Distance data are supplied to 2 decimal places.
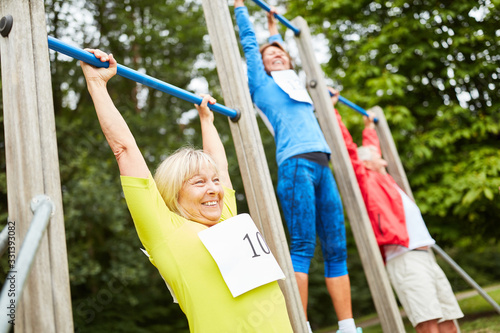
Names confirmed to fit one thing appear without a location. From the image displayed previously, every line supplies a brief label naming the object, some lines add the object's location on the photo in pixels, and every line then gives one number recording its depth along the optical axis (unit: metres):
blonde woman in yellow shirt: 1.42
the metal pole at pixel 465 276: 3.43
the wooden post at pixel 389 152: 3.83
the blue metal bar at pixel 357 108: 3.49
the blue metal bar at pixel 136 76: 1.48
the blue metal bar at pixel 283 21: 2.84
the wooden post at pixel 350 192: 2.49
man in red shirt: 2.83
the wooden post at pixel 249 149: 1.86
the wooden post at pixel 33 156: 1.08
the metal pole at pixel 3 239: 1.23
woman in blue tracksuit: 2.34
